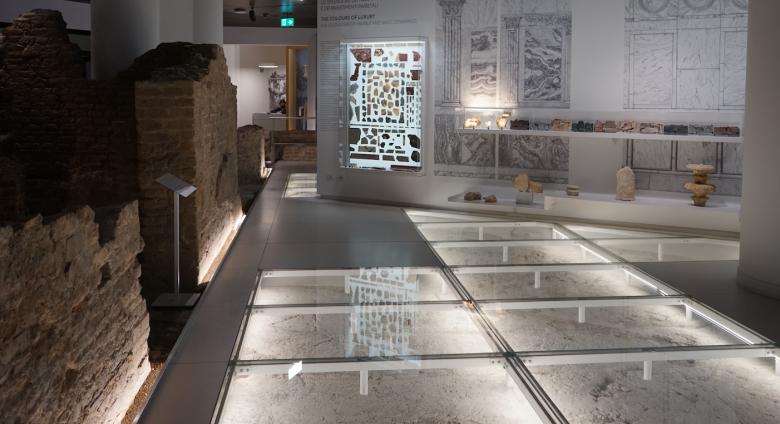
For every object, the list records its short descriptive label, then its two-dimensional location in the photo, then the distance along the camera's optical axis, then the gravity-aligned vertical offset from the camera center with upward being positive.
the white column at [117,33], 8.52 +1.24
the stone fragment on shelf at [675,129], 9.80 +0.19
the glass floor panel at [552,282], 6.46 -1.24
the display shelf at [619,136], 9.47 +0.11
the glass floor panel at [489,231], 9.25 -1.10
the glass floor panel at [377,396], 3.84 -1.35
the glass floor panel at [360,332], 4.83 -1.29
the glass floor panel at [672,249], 8.05 -1.17
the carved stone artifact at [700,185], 9.49 -0.51
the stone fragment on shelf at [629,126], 10.08 +0.24
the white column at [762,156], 6.29 -0.10
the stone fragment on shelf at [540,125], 10.77 +0.27
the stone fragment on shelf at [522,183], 10.71 -0.55
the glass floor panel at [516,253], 7.82 -1.17
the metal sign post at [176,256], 6.16 -0.91
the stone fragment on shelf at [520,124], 10.81 +0.28
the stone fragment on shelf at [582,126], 10.39 +0.25
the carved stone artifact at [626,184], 10.02 -0.53
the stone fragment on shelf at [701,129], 9.70 +0.19
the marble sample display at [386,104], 11.84 +0.63
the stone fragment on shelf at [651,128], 9.97 +0.21
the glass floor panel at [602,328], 5.09 -1.31
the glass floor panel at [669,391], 3.89 -1.36
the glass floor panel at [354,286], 6.14 -1.23
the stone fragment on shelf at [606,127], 10.22 +0.23
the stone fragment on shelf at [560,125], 10.54 +0.26
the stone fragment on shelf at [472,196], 11.20 -0.77
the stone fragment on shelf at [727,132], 9.50 +0.15
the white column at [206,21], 13.48 +2.18
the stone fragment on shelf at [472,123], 11.18 +0.31
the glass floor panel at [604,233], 9.31 -1.11
